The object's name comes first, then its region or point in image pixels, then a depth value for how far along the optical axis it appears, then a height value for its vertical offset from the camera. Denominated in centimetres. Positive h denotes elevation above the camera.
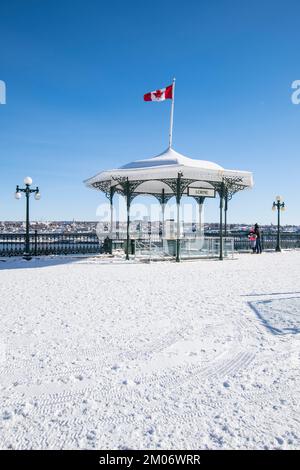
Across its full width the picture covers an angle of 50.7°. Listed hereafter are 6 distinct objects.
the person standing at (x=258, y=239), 2018 -61
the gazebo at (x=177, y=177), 1443 +263
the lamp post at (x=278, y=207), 2197 +157
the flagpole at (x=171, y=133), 1695 +522
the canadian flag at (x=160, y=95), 1633 +702
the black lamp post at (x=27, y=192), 1614 +200
